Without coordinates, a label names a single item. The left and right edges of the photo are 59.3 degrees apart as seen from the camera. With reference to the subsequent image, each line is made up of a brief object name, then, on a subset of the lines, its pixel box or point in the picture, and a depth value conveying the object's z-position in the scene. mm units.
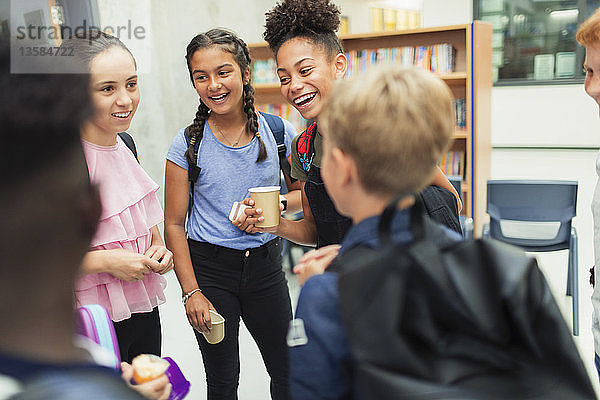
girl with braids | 1884
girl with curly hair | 1626
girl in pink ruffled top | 1574
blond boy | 849
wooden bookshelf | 4254
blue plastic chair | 3408
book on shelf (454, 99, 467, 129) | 4477
